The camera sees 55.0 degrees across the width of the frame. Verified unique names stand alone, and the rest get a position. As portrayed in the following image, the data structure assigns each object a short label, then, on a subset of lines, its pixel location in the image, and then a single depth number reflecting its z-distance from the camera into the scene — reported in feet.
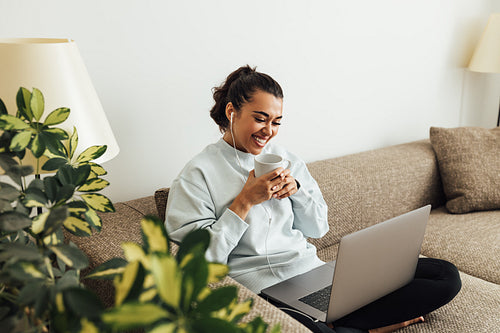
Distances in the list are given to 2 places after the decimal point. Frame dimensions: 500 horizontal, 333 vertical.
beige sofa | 4.82
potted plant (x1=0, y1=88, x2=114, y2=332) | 1.81
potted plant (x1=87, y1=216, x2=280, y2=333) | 1.32
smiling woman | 4.71
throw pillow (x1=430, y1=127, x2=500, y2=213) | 7.81
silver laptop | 4.04
